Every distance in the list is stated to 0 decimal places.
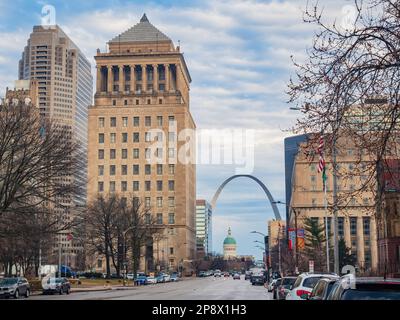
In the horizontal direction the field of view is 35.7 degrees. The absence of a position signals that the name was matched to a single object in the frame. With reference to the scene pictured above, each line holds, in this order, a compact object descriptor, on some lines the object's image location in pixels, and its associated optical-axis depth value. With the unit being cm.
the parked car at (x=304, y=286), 2335
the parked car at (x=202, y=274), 17212
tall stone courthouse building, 16212
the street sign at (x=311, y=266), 4509
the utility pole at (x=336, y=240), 3501
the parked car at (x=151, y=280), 9825
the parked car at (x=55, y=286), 5494
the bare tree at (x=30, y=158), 4634
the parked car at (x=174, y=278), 12415
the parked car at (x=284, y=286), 3266
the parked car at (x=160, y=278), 10804
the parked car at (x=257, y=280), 8938
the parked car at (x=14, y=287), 4466
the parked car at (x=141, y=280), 9083
